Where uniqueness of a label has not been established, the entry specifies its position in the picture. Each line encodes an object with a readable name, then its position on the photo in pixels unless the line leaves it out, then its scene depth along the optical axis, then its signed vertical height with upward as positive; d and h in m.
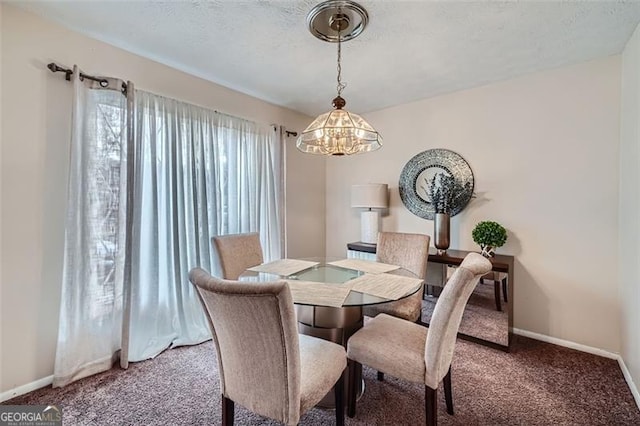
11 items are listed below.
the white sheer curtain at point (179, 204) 2.40 +0.09
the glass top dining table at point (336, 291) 1.59 -0.44
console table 2.50 -0.44
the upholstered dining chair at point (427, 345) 1.45 -0.72
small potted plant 2.65 -0.18
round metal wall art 3.09 +0.43
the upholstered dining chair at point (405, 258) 2.26 -0.37
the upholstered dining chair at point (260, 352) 1.12 -0.58
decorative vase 2.87 -0.15
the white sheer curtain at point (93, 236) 2.02 -0.17
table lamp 3.50 +0.16
